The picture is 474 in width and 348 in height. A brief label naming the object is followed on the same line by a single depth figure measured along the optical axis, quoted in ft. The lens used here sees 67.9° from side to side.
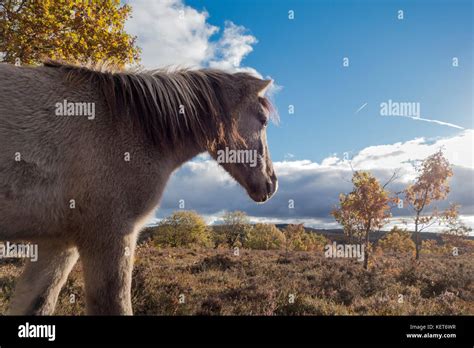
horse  10.97
